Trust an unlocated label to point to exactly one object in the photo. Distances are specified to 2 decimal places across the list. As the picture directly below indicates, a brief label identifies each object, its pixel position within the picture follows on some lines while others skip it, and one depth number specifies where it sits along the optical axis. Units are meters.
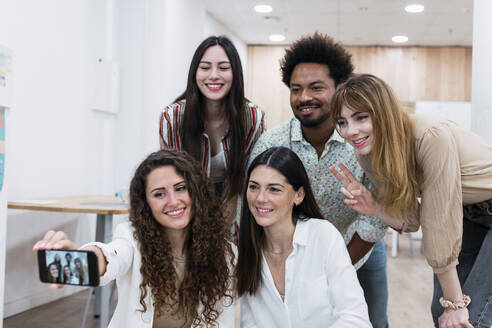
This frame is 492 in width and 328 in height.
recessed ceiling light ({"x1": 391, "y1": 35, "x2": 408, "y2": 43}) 8.16
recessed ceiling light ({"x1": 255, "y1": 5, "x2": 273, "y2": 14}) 6.72
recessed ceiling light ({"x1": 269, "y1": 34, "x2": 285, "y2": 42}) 8.34
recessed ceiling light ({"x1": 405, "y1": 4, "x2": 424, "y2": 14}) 6.54
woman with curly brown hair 1.70
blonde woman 1.50
